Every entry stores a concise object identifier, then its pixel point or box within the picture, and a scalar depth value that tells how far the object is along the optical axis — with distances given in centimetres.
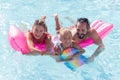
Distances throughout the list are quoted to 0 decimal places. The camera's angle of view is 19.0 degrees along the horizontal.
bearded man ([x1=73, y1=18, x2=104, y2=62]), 587
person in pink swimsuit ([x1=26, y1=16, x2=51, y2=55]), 571
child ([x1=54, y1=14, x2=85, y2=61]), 565
